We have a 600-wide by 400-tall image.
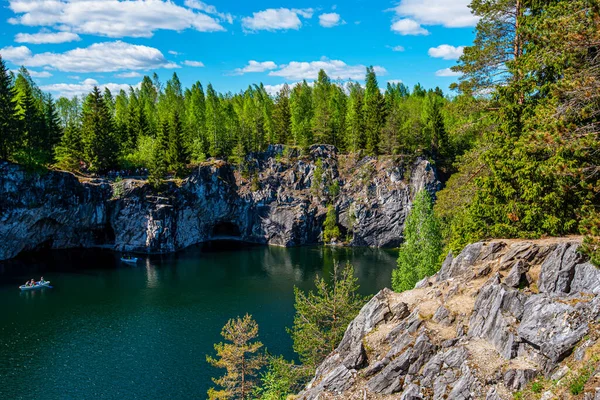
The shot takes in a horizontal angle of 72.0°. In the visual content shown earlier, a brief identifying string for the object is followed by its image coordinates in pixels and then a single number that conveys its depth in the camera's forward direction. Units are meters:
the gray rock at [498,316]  14.46
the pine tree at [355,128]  78.56
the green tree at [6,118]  60.12
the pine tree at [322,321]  24.06
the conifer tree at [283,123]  86.06
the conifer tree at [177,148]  73.38
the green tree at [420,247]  36.41
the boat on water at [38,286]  50.94
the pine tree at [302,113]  81.44
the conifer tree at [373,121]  76.44
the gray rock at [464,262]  20.20
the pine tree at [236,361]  23.56
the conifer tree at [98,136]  69.44
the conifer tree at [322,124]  80.89
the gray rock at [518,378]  13.03
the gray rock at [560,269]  15.05
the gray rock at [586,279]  14.00
